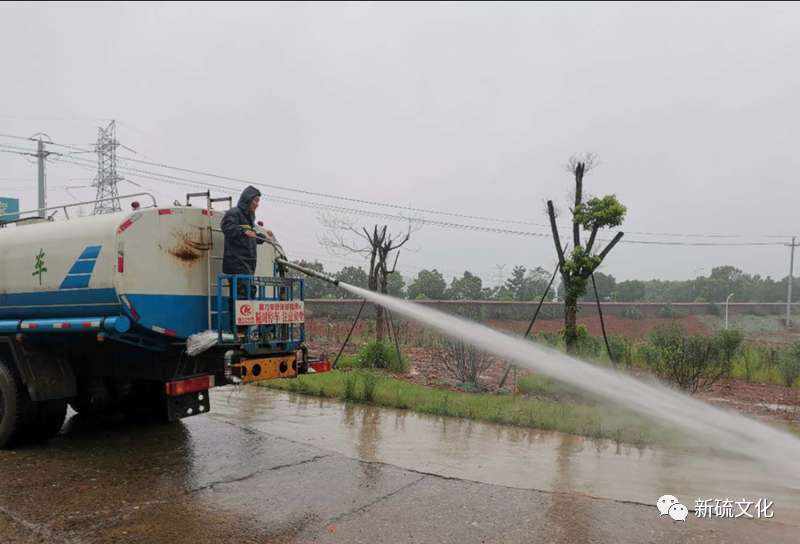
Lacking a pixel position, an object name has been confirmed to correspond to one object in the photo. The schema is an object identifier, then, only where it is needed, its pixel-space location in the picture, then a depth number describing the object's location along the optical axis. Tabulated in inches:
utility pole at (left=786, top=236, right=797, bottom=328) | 1570.1
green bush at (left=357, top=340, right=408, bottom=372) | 493.7
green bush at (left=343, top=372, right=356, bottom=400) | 375.9
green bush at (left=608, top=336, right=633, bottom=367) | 482.3
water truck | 227.0
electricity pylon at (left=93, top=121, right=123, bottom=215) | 1523.5
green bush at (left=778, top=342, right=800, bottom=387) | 431.8
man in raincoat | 243.8
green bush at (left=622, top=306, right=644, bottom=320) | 1427.2
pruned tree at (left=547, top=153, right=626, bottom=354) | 417.7
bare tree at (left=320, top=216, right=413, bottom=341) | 539.5
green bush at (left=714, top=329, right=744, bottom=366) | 476.9
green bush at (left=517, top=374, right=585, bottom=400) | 378.3
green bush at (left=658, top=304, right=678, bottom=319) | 1497.3
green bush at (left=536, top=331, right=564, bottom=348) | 464.4
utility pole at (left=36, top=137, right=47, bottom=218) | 1025.7
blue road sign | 776.9
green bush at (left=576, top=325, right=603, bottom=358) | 444.8
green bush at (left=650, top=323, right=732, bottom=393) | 363.9
